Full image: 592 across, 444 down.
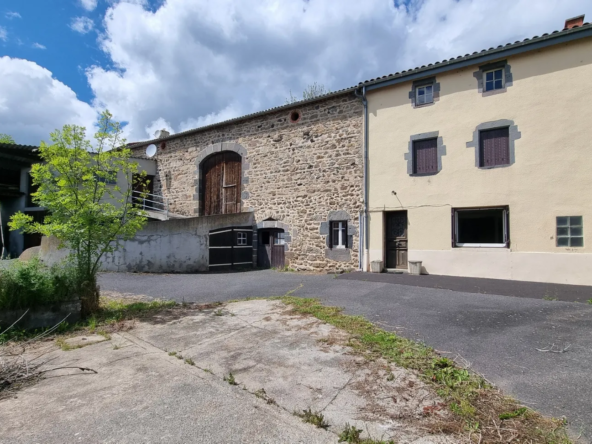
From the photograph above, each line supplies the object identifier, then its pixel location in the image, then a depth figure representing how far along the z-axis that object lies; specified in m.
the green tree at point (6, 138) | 26.78
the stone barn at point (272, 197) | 11.31
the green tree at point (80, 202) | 5.56
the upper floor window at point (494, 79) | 9.23
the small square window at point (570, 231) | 8.04
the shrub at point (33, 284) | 4.82
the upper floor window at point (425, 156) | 10.07
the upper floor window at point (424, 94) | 10.20
